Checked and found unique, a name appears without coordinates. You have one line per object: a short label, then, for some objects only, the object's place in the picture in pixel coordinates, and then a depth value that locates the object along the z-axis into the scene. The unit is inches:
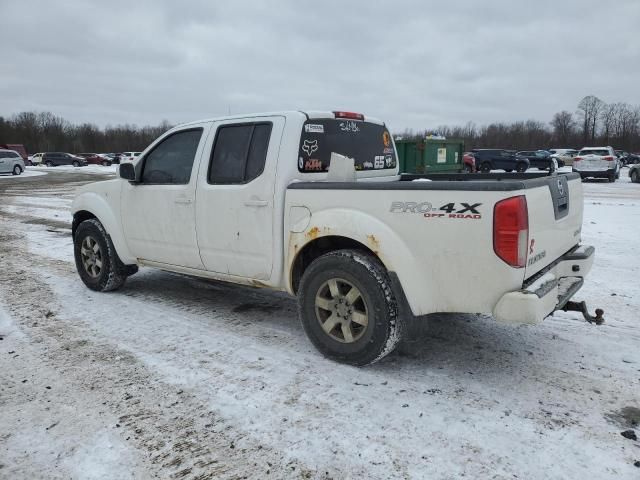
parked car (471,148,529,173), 1277.1
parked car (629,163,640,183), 986.7
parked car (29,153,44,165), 2197.2
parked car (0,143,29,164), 2090.6
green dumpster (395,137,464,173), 655.8
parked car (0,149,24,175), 1343.5
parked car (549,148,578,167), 1690.2
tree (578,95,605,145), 4119.1
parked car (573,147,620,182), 983.6
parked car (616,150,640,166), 1929.1
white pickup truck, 120.6
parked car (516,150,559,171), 1300.4
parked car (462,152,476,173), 1213.1
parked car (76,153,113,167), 2420.0
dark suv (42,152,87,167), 2162.9
